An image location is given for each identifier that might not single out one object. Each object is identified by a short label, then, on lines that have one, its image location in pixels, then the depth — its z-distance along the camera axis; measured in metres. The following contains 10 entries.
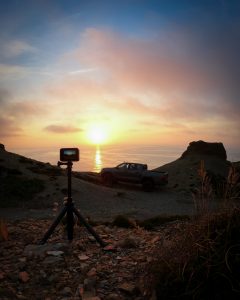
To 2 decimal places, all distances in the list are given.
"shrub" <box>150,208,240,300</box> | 3.19
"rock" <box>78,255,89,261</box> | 4.70
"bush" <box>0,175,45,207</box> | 14.52
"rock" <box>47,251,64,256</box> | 4.78
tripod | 5.09
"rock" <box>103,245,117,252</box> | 5.06
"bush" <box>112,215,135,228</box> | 6.99
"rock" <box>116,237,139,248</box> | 5.21
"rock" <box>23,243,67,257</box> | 4.80
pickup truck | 19.13
